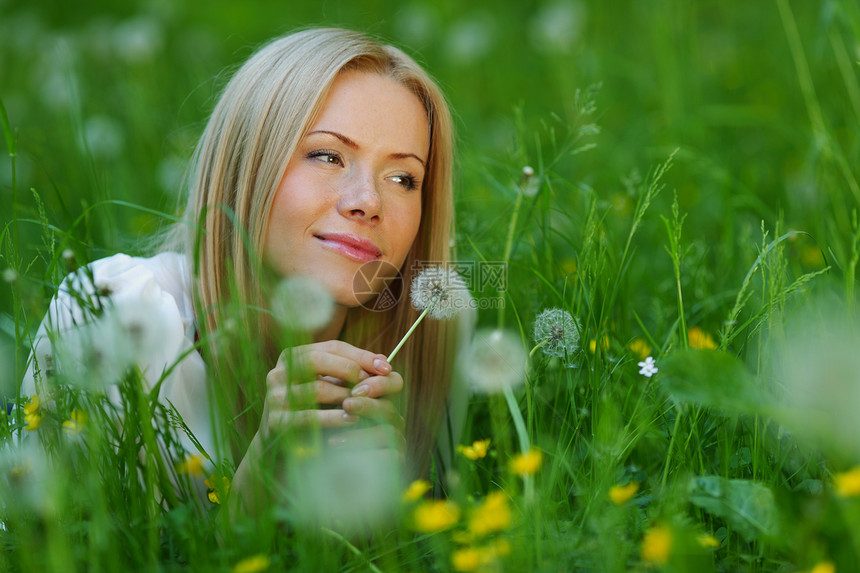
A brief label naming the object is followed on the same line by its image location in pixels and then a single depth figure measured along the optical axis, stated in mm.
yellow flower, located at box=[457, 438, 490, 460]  1399
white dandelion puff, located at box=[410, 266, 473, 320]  1465
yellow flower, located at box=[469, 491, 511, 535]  1278
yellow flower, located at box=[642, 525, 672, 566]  1263
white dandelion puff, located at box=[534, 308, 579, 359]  1454
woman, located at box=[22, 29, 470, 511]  1478
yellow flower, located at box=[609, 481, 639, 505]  1297
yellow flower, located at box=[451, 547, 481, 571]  1269
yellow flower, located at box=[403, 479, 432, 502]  1327
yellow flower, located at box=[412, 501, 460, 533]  1278
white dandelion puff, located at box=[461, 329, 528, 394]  1450
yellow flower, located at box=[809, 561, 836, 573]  1259
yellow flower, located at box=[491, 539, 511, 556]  1275
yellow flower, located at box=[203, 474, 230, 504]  1337
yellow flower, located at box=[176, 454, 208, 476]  1359
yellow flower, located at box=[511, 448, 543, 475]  1294
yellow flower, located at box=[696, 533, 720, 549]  1304
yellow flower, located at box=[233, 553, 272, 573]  1278
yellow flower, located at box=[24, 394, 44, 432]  1382
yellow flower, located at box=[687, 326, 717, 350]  1541
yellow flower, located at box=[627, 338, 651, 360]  1557
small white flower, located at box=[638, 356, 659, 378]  1437
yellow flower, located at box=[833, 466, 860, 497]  1262
